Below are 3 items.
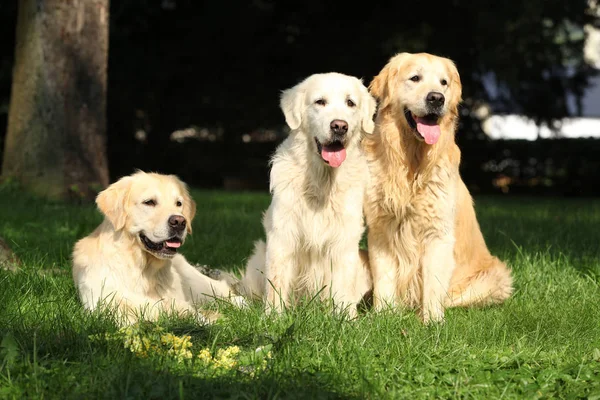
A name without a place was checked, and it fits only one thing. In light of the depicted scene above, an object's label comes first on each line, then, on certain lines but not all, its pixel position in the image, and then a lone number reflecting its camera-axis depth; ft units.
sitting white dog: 16.11
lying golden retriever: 16.16
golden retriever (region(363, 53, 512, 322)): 16.97
